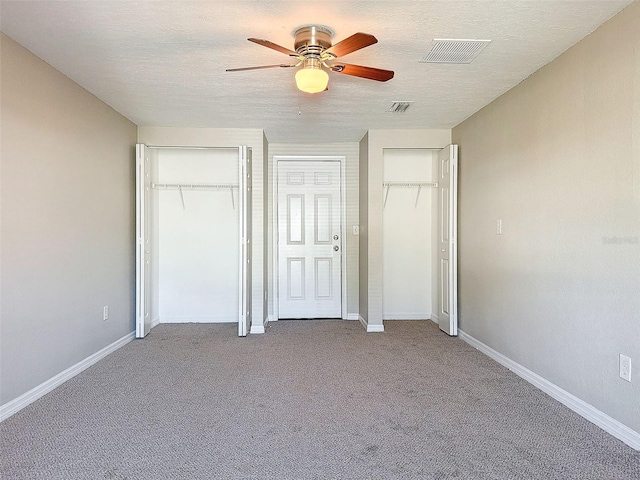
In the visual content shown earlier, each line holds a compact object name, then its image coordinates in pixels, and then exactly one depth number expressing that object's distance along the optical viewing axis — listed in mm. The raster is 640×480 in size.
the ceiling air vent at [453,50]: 2436
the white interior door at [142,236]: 4105
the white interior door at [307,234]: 5133
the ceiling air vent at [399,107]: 3574
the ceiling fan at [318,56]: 2157
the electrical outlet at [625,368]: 2094
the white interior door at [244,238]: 4133
